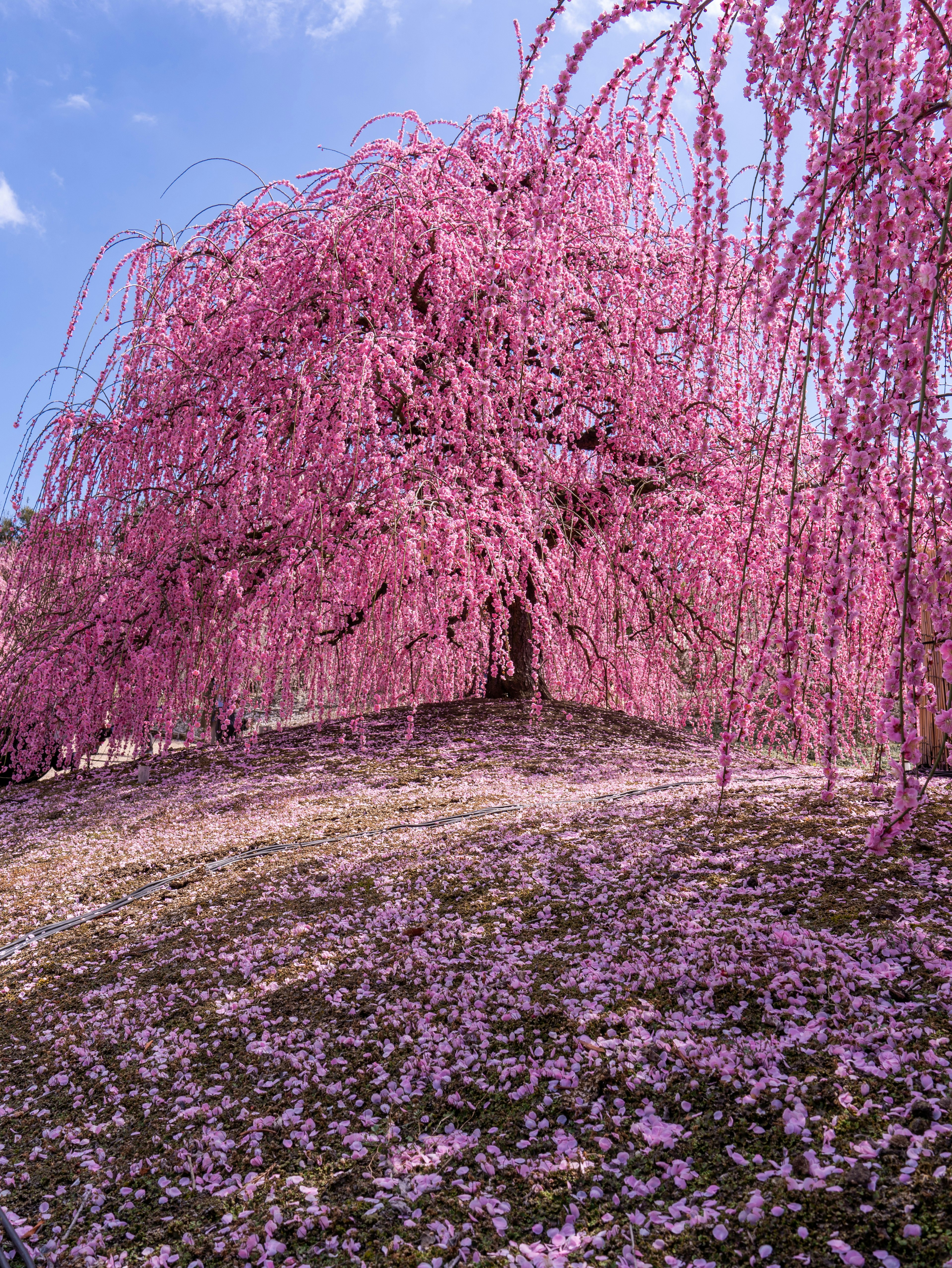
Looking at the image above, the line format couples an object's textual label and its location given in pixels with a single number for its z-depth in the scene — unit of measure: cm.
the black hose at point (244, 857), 406
